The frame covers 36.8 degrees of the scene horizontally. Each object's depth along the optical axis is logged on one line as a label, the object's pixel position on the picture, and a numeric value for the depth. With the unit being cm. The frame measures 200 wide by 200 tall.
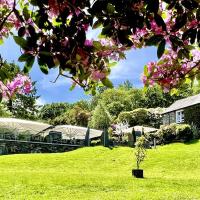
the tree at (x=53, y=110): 7429
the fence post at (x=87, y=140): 3082
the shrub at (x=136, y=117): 4531
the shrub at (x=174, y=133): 3055
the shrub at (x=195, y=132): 3101
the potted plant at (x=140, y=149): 1580
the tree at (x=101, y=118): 4531
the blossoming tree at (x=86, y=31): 224
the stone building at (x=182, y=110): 3510
